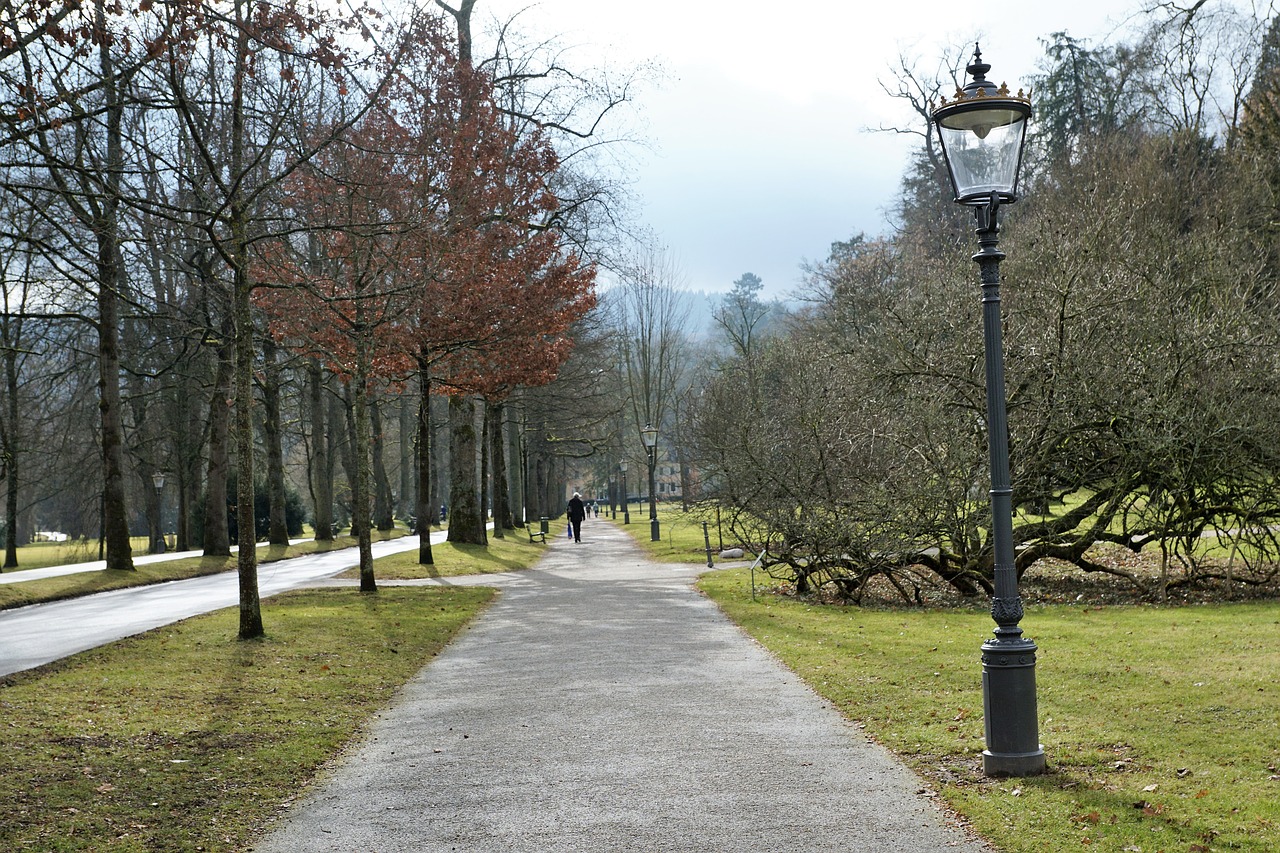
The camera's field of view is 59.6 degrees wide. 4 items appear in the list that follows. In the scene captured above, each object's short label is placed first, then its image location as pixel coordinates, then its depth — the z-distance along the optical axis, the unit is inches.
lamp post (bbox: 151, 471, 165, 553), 1663.8
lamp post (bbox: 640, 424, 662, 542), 1517.0
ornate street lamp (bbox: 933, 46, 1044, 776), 258.5
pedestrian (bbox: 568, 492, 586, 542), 1630.2
